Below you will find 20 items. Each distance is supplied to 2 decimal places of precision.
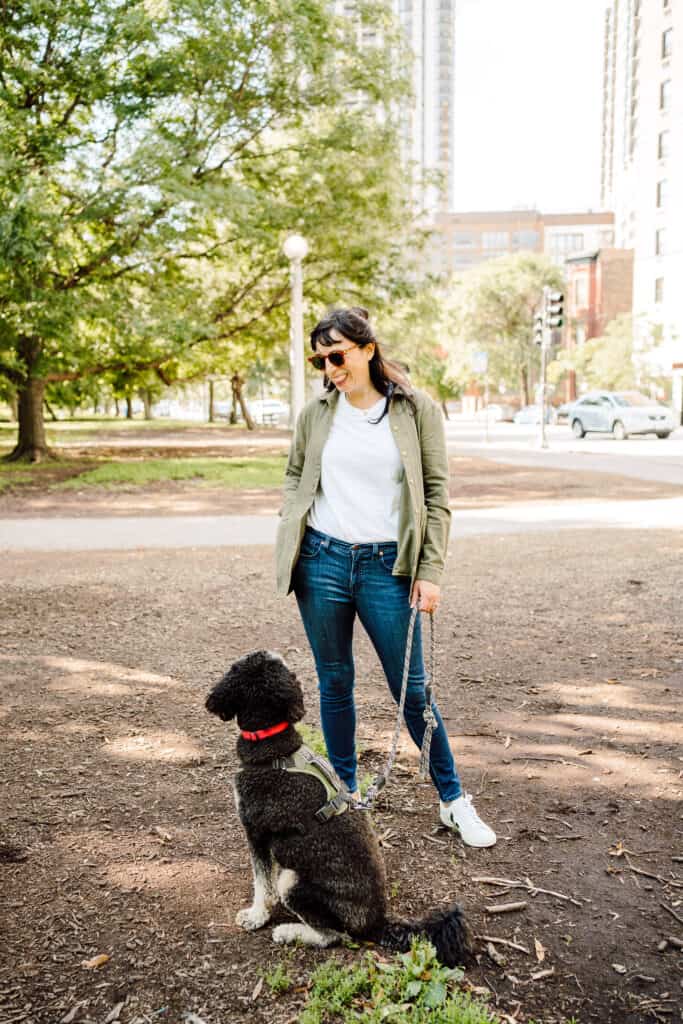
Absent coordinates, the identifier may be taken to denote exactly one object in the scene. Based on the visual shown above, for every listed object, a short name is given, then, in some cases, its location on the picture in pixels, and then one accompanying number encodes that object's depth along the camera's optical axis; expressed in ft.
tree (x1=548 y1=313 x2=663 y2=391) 157.07
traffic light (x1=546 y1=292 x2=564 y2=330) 71.31
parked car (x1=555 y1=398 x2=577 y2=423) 108.25
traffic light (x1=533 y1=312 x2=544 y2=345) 77.95
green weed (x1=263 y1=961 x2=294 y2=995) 8.33
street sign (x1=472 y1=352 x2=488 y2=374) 85.35
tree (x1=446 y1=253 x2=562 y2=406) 209.15
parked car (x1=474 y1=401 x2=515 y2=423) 210.40
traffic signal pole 71.46
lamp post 45.65
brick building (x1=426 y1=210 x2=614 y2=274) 406.21
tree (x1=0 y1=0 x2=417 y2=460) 53.21
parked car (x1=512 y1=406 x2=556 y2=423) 167.60
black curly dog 8.61
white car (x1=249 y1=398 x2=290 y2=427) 197.98
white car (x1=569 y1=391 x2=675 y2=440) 96.37
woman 10.39
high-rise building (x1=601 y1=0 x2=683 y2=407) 165.58
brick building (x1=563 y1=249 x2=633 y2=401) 230.68
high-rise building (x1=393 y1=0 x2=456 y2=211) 556.51
